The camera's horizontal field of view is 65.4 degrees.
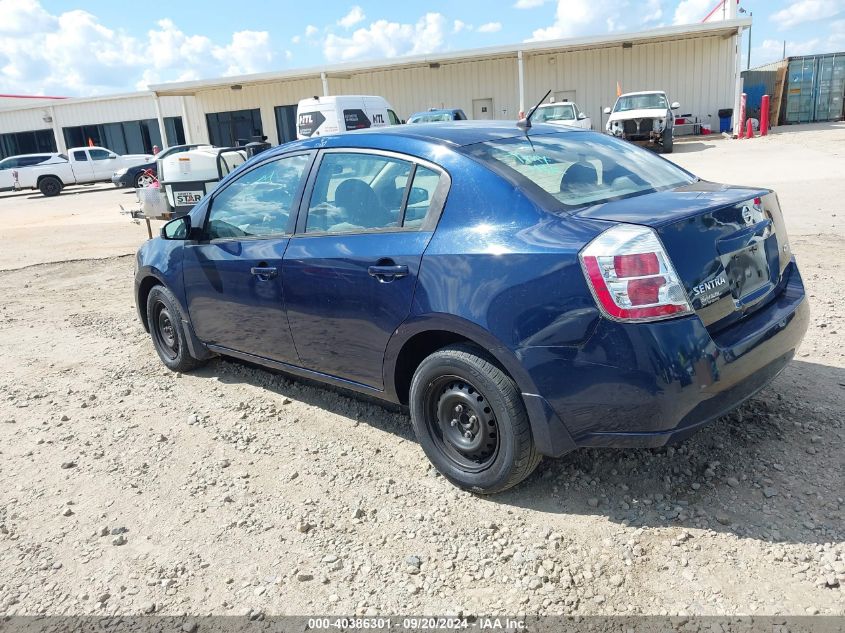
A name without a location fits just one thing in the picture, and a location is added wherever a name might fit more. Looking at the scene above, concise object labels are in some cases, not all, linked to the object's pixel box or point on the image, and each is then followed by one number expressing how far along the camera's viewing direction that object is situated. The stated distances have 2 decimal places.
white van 17.22
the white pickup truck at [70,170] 26.31
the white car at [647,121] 21.44
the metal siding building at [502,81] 27.89
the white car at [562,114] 21.36
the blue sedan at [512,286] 2.54
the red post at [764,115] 25.75
